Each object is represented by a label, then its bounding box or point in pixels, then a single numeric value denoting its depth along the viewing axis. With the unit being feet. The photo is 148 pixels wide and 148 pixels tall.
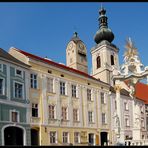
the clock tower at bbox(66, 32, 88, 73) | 192.03
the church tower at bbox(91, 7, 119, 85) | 172.14
